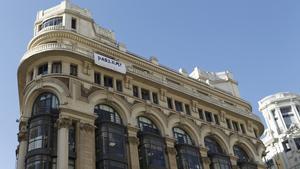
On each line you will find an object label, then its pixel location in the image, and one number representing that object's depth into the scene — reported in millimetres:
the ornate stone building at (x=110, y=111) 42406
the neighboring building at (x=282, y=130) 77312
